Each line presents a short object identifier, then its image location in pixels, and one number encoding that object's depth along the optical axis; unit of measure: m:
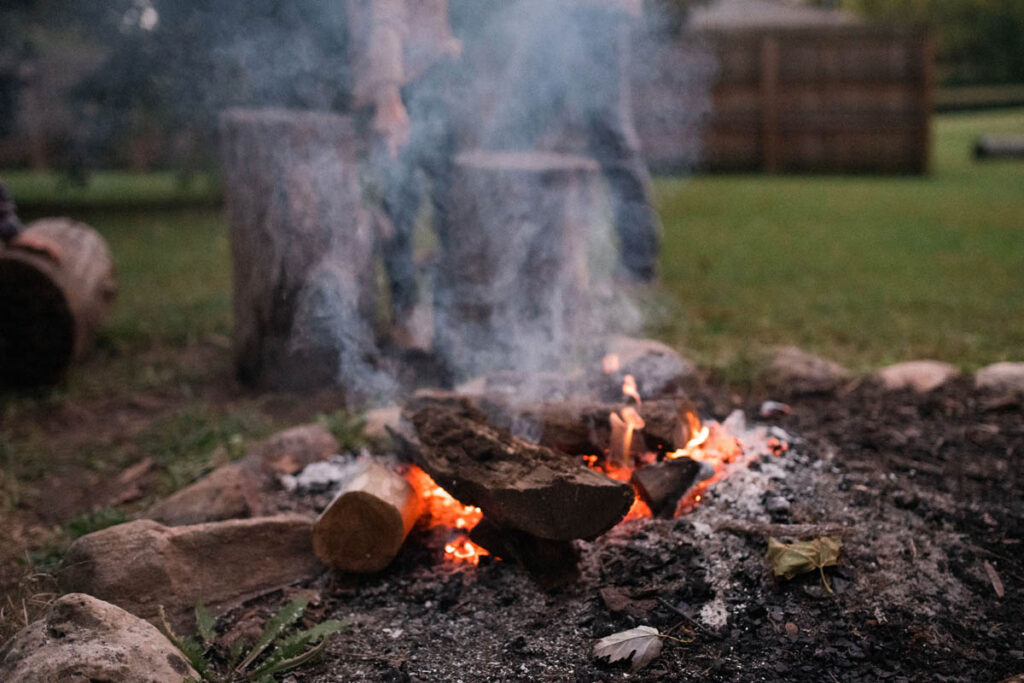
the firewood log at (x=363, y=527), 2.55
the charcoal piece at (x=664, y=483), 2.66
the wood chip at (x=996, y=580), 2.35
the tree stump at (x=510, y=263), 4.11
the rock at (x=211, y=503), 2.90
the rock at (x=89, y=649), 1.88
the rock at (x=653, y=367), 3.28
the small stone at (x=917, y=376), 3.70
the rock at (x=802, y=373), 3.79
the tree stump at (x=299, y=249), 4.21
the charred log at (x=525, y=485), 2.35
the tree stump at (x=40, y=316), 4.30
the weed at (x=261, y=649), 2.14
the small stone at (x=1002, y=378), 3.52
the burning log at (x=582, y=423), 2.82
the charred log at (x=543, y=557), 2.45
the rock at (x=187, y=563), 2.46
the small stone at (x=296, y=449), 3.31
